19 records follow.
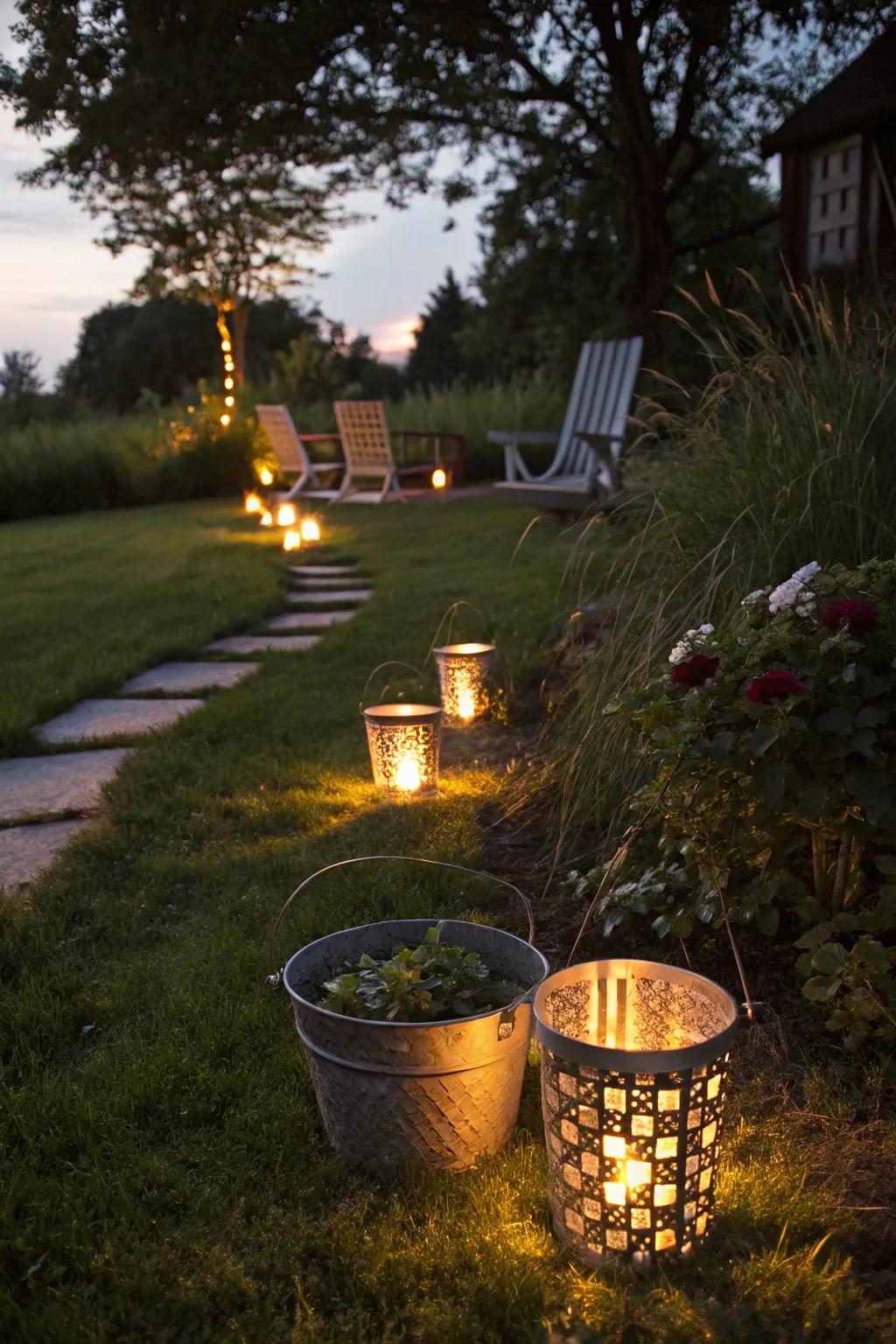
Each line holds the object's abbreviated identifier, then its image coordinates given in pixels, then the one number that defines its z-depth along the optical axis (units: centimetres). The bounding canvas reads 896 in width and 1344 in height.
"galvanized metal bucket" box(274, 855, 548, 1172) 143
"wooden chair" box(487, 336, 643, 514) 635
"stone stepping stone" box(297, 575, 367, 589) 626
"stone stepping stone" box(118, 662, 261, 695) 405
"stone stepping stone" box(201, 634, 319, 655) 466
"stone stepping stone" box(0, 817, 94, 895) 241
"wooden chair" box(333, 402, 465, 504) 959
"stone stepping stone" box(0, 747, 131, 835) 283
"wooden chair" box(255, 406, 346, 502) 968
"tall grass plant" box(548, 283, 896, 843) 228
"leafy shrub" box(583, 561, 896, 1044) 157
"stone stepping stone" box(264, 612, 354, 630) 517
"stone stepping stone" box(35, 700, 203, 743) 347
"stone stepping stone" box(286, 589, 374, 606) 583
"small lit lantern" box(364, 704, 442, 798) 282
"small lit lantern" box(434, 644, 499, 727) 349
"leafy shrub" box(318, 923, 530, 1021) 154
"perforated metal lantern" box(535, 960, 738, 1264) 126
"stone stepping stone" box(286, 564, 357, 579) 665
